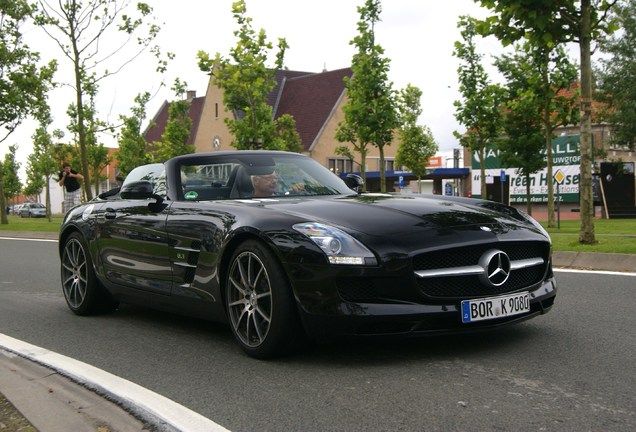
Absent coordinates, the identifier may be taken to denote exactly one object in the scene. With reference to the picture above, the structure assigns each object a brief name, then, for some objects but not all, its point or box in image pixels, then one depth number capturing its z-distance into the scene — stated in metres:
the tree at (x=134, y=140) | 44.69
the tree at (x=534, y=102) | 22.50
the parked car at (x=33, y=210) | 86.25
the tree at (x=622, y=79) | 40.69
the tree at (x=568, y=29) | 11.68
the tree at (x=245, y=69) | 26.42
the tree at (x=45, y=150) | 55.84
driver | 5.64
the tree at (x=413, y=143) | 57.88
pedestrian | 18.46
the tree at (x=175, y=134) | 47.88
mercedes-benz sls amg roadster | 4.19
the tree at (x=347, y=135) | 29.48
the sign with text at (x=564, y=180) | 48.81
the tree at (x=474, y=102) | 27.33
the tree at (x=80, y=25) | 24.73
